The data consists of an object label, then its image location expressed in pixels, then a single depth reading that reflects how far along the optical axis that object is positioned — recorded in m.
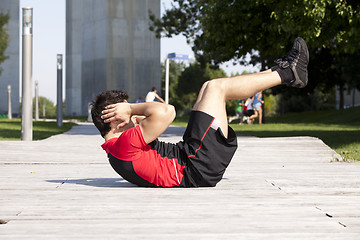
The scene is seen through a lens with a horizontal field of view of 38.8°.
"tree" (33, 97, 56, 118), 127.25
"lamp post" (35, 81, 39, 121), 39.40
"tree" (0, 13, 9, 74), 44.25
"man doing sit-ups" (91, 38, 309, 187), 4.09
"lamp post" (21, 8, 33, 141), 11.80
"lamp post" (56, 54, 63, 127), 22.67
